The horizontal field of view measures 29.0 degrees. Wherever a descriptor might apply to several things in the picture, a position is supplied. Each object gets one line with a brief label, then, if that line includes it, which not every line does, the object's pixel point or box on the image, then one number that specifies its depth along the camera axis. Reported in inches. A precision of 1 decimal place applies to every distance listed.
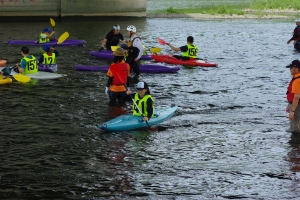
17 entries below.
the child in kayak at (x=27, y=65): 725.1
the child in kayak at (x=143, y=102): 502.6
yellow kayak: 708.0
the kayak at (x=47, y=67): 785.6
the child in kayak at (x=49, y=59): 783.7
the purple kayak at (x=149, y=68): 831.1
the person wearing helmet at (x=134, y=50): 738.2
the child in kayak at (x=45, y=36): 1041.5
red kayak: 879.1
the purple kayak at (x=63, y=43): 1081.6
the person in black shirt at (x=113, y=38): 889.5
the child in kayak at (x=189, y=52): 859.4
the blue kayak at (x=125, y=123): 503.2
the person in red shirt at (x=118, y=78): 580.4
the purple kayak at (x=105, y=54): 929.5
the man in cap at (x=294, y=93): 454.0
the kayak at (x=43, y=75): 738.6
